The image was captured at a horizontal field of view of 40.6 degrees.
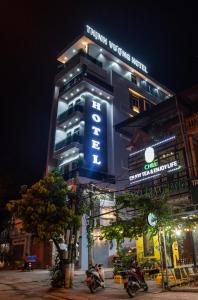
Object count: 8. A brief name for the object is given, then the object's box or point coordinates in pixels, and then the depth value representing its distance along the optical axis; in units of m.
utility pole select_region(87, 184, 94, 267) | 14.57
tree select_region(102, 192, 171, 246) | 12.70
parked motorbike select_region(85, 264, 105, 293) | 11.64
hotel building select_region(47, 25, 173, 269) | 33.12
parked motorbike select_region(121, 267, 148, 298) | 10.37
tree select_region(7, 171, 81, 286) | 13.52
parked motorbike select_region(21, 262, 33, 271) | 26.53
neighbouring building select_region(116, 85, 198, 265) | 18.34
